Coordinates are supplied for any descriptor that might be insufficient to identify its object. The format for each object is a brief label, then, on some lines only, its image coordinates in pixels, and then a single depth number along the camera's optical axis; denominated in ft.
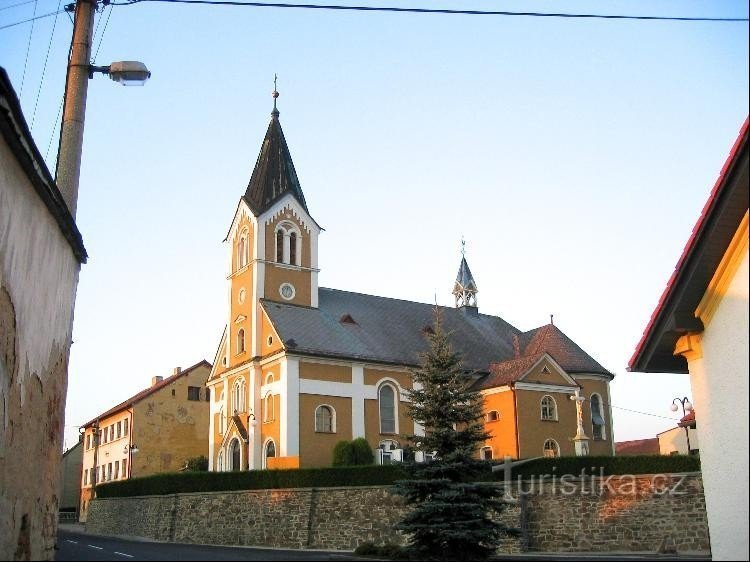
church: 127.44
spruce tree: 62.23
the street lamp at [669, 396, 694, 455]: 91.09
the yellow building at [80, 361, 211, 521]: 173.37
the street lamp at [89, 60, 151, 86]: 44.14
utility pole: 42.49
